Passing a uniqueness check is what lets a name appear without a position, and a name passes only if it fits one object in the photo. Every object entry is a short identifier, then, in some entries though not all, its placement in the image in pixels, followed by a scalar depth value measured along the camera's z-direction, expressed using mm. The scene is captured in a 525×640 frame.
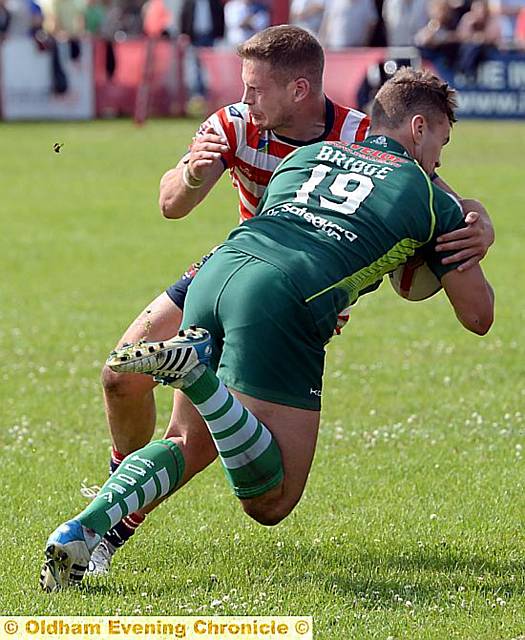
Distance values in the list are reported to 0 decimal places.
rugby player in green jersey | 10055
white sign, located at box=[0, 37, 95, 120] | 54969
